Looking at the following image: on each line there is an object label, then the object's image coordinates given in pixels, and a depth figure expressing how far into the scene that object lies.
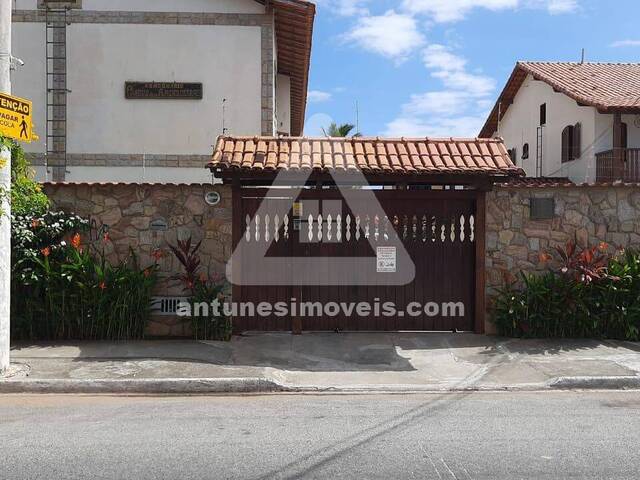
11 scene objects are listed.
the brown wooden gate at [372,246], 9.89
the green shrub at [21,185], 7.79
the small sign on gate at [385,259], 9.98
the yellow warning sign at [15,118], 7.23
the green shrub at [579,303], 9.51
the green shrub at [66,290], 9.12
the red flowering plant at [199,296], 9.37
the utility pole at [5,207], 7.45
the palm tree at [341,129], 37.66
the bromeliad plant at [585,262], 9.44
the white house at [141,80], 15.99
